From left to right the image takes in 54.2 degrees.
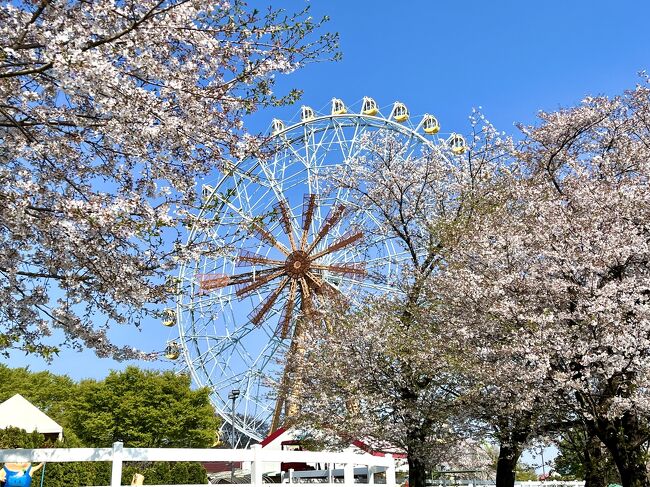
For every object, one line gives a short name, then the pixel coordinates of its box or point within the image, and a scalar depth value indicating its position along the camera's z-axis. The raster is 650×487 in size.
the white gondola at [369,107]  40.03
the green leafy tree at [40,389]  50.91
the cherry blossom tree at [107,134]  6.32
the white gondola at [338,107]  40.38
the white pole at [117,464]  6.66
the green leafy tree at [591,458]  14.59
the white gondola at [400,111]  40.00
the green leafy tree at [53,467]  17.86
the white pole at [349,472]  9.75
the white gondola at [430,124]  39.59
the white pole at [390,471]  11.16
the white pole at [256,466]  8.01
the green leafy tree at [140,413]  44.94
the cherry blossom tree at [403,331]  15.52
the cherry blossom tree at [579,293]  11.71
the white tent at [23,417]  26.85
